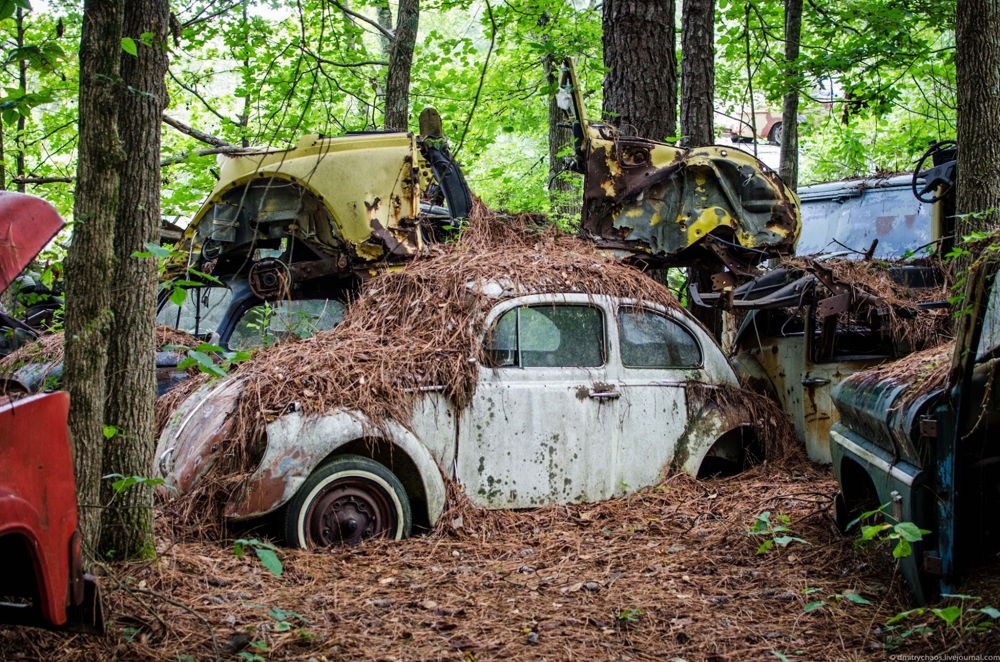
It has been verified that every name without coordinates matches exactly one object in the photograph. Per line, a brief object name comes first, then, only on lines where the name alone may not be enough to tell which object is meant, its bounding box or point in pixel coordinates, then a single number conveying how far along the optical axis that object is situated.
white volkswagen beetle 5.42
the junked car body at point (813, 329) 6.98
